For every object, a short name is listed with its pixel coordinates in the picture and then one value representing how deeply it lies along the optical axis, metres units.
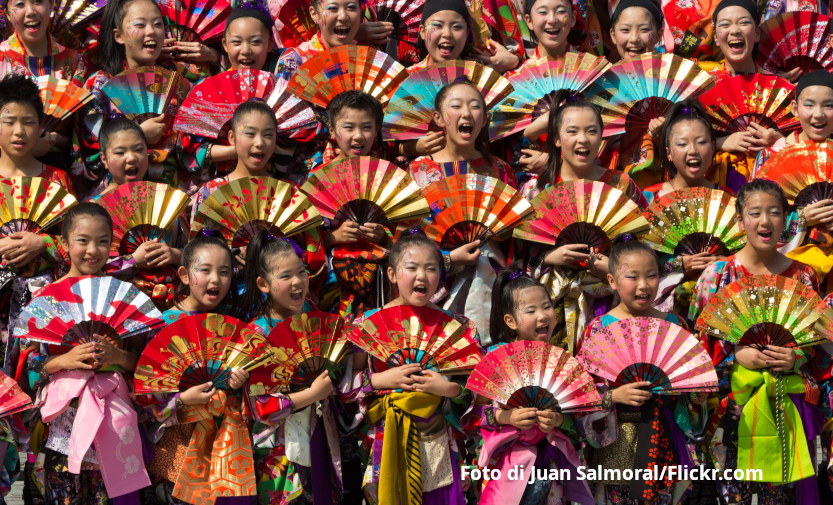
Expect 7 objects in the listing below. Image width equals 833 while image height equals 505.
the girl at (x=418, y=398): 13.10
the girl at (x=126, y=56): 16.45
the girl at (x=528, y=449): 12.93
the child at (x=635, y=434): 13.16
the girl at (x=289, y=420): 13.09
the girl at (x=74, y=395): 13.00
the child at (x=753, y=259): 14.08
